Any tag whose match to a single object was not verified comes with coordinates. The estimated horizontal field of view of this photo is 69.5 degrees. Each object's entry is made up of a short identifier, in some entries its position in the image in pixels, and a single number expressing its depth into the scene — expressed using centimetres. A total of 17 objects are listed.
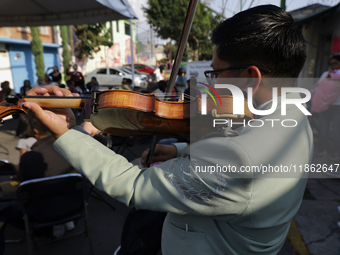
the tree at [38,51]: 1452
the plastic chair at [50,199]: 210
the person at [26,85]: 774
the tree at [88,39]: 2035
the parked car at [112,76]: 1700
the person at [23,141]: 333
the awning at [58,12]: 383
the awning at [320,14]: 715
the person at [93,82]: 1007
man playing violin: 78
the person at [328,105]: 403
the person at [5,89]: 590
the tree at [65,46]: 1730
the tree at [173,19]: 2772
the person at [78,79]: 1055
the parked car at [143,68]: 2083
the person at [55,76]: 946
